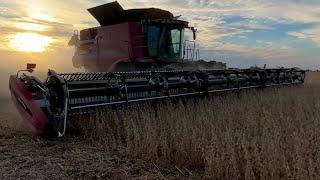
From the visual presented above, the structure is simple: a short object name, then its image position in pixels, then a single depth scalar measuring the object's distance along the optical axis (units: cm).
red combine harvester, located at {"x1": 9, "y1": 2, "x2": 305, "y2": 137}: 330
